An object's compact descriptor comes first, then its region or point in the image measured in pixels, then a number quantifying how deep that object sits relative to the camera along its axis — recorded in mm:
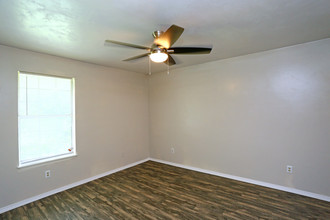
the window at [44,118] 2793
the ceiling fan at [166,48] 1740
